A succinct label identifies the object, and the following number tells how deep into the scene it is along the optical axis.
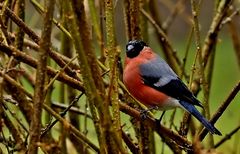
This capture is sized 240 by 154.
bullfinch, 5.20
